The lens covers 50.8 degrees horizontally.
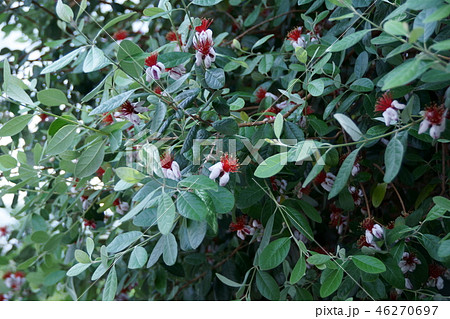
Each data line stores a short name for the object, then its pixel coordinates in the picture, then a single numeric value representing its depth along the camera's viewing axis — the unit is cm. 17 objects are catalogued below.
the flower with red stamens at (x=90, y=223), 128
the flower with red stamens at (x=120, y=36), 130
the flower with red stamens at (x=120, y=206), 118
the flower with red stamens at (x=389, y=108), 70
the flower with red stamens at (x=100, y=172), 121
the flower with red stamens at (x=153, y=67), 78
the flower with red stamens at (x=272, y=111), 87
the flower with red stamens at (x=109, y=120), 96
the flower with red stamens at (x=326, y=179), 94
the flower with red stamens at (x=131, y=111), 82
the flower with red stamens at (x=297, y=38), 99
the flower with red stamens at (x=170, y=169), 75
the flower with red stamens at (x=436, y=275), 95
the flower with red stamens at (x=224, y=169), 74
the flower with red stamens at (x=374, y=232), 84
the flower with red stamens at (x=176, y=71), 86
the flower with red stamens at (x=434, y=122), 63
